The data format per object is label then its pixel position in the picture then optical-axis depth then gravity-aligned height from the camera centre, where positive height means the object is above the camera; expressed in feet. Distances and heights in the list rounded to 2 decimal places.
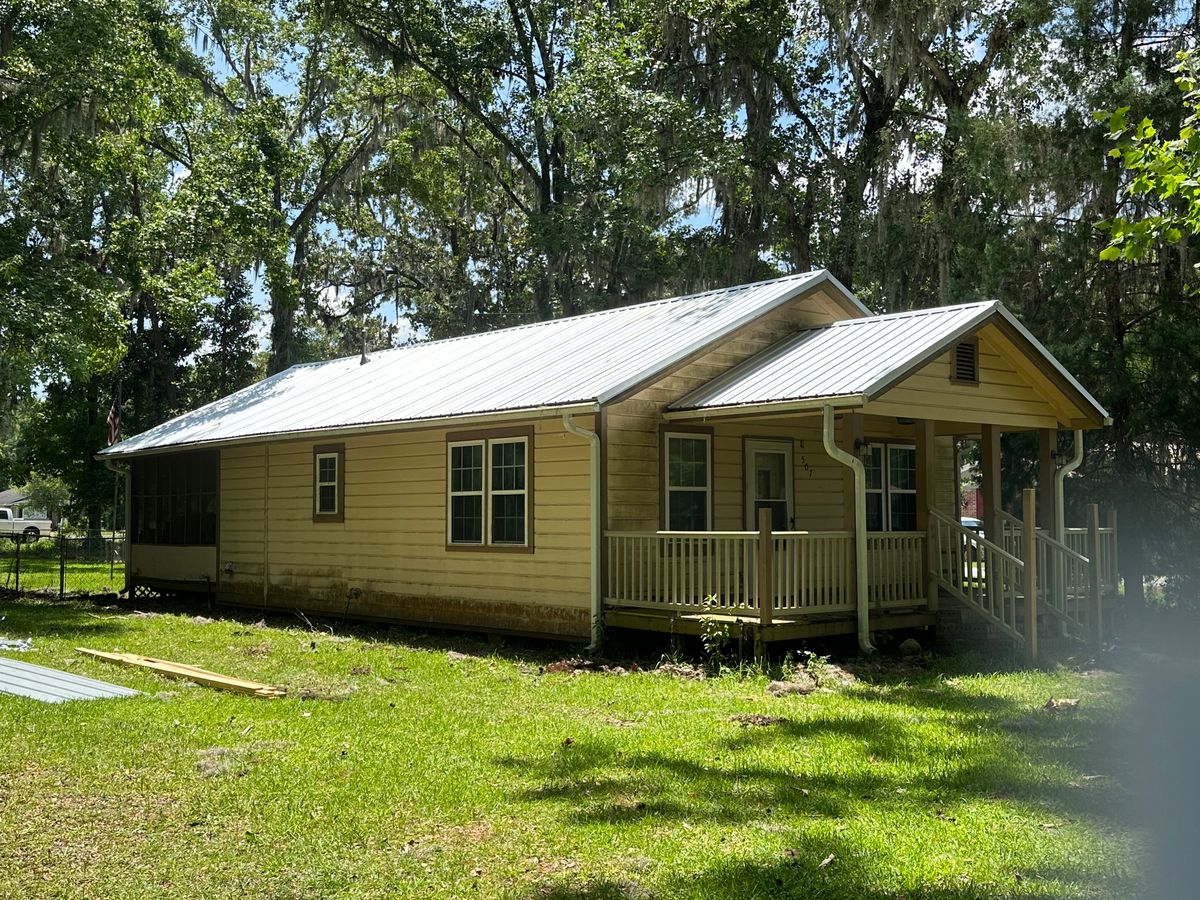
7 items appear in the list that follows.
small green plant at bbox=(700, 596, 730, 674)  40.81 -5.00
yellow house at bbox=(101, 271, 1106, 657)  42.73 +1.32
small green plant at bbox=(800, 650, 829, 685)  38.73 -5.85
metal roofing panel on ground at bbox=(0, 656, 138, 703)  33.19 -5.57
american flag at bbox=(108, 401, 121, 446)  95.61 +6.17
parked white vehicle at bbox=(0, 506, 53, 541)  191.11 -4.37
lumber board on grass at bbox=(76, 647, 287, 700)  34.32 -5.63
